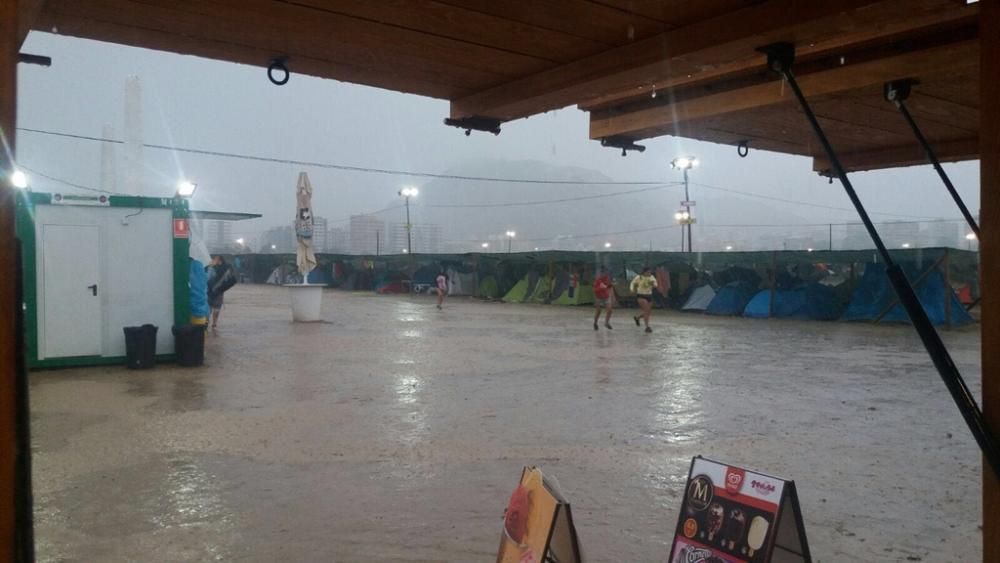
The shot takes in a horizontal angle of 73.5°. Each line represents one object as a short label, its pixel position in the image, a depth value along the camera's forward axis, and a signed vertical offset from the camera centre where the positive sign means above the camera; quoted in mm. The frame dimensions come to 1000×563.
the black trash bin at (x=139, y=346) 11133 -1220
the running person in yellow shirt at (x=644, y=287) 17812 -499
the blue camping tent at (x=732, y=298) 24016 -1091
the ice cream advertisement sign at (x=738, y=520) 2406 -949
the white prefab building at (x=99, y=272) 10961 +7
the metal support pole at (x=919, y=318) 1565 -137
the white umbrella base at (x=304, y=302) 19828 -910
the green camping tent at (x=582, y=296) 28864 -1150
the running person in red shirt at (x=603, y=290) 18422 -576
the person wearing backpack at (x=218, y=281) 16723 -225
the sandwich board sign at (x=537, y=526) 2434 -980
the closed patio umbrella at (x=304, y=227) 19625 +1299
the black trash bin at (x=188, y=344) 11422 -1232
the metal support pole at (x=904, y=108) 2533 +659
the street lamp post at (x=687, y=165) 38094 +5919
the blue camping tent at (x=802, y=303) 22031 -1202
